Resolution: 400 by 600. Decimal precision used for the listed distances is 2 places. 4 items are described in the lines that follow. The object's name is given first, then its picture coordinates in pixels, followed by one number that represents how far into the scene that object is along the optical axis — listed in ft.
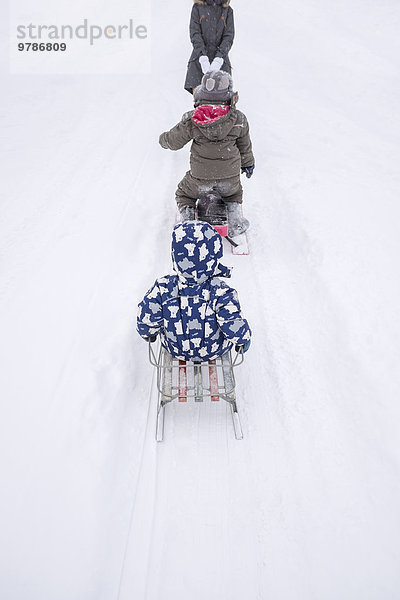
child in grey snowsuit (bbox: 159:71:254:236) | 11.18
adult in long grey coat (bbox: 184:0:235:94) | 17.67
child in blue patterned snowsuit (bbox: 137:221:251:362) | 7.41
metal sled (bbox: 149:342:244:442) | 8.34
